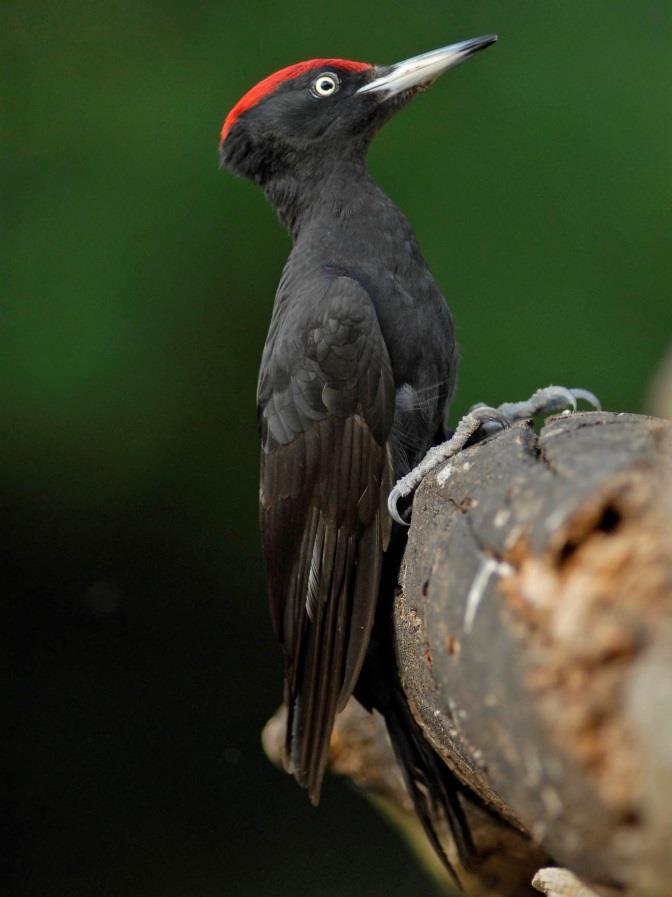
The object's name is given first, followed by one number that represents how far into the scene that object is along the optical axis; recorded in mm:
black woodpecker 6401
